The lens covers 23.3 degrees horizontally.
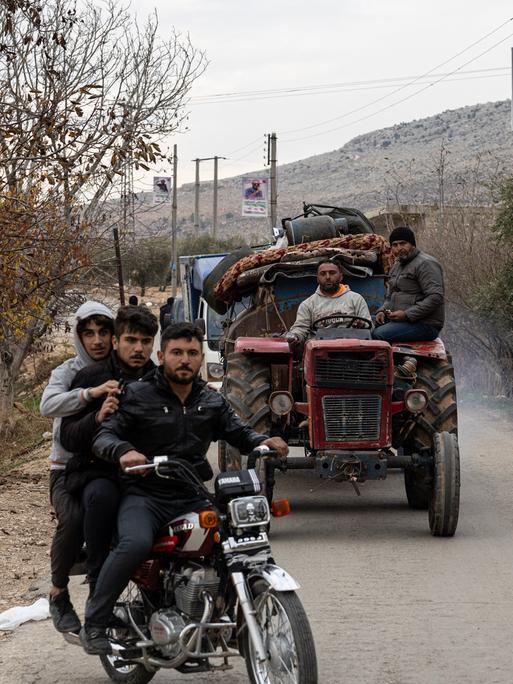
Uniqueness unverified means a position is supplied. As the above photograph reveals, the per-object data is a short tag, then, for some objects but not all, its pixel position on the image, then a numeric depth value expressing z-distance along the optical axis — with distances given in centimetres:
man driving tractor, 1170
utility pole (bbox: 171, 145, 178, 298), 6345
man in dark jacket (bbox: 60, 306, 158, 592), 594
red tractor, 1048
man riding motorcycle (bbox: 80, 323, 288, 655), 579
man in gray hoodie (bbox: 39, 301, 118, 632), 621
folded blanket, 1295
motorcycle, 527
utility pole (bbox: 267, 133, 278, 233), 4794
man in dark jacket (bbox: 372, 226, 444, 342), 1166
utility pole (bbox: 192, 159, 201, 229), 8440
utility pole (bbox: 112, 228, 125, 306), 2044
